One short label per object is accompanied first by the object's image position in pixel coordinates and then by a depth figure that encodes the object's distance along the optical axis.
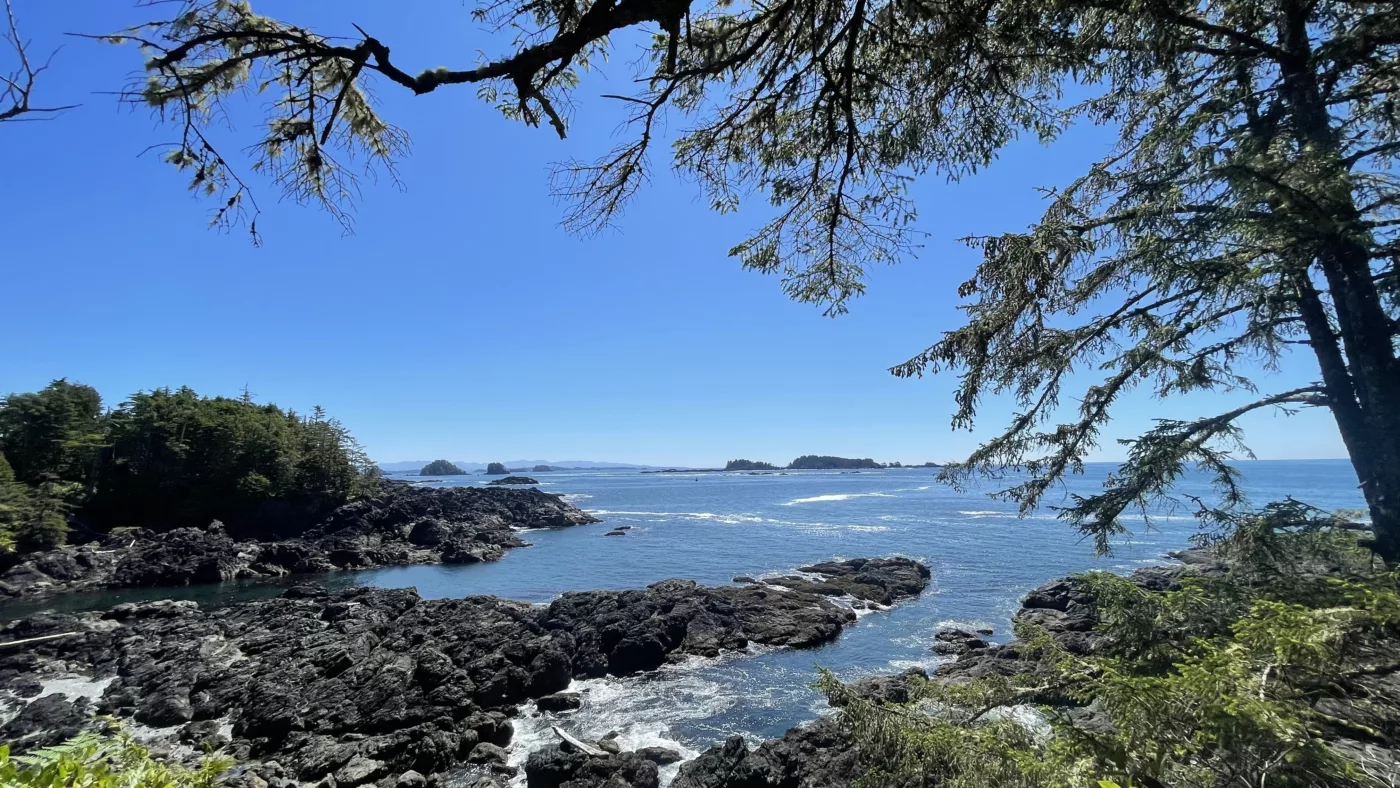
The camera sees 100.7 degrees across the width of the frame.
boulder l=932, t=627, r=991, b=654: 16.00
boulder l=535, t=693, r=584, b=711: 12.59
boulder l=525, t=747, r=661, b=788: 8.89
